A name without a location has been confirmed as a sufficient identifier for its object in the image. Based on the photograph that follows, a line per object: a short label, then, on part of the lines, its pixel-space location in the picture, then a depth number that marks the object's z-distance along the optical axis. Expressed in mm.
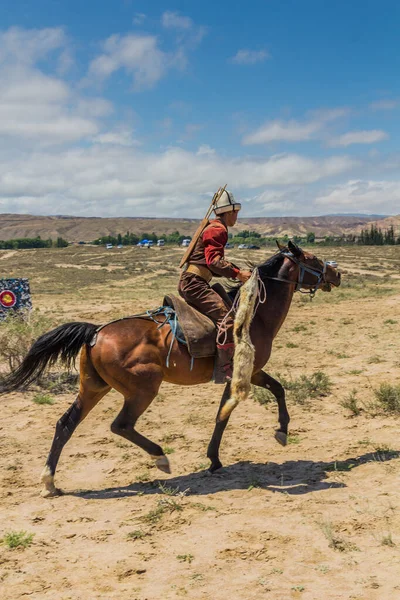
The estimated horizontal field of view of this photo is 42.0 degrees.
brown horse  6164
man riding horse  6371
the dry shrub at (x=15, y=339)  10914
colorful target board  13930
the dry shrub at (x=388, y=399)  8148
